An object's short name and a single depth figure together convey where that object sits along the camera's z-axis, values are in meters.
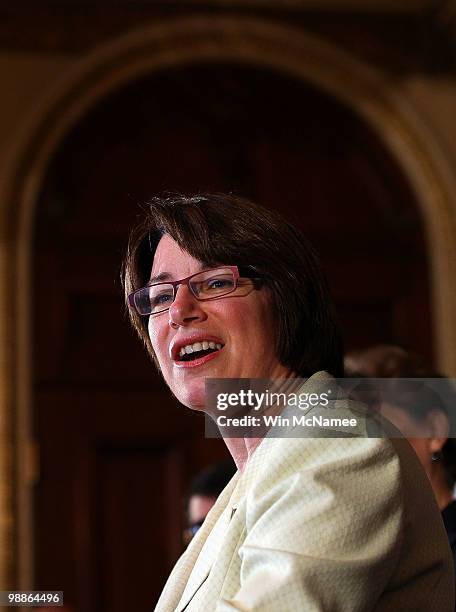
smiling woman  1.90
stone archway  5.01
